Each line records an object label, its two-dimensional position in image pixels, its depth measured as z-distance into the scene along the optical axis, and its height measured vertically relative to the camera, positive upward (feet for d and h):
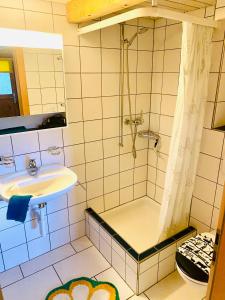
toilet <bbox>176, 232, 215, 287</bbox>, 4.68 -3.73
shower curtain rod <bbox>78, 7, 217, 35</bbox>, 3.93 +1.18
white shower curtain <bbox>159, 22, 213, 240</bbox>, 5.07 -1.08
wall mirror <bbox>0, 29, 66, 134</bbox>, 5.23 +0.13
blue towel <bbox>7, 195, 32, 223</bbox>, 4.75 -2.49
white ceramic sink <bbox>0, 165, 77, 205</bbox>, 5.31 -2.40
